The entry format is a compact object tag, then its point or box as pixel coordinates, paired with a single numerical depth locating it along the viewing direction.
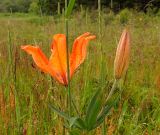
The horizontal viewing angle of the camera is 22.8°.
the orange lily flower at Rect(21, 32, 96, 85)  0.45
